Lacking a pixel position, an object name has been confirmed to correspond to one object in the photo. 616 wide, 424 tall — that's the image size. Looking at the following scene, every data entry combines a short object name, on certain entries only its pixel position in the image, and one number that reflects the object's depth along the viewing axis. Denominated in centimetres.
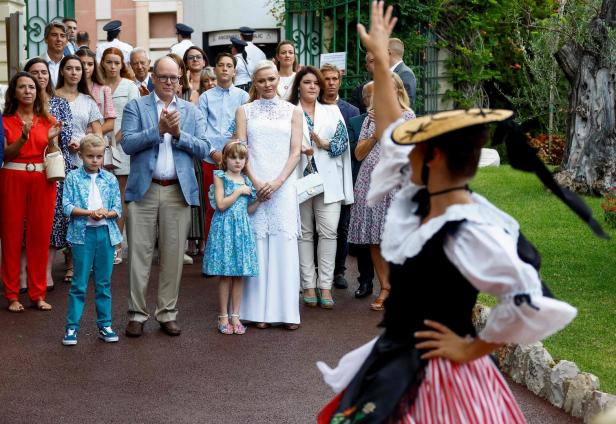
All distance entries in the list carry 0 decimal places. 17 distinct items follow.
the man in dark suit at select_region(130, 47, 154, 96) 1220
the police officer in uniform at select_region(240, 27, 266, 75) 1386
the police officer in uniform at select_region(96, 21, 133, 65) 1375
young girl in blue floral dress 855
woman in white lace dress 880
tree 1409
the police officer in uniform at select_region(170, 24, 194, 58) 1445
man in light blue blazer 820
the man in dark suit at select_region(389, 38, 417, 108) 1040
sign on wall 2381
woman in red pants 914
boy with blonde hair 802
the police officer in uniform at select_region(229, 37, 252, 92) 1295
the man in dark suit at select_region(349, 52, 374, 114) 1091
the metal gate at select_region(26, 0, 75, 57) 1450
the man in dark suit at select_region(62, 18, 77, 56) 1316
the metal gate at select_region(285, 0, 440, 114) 1510
